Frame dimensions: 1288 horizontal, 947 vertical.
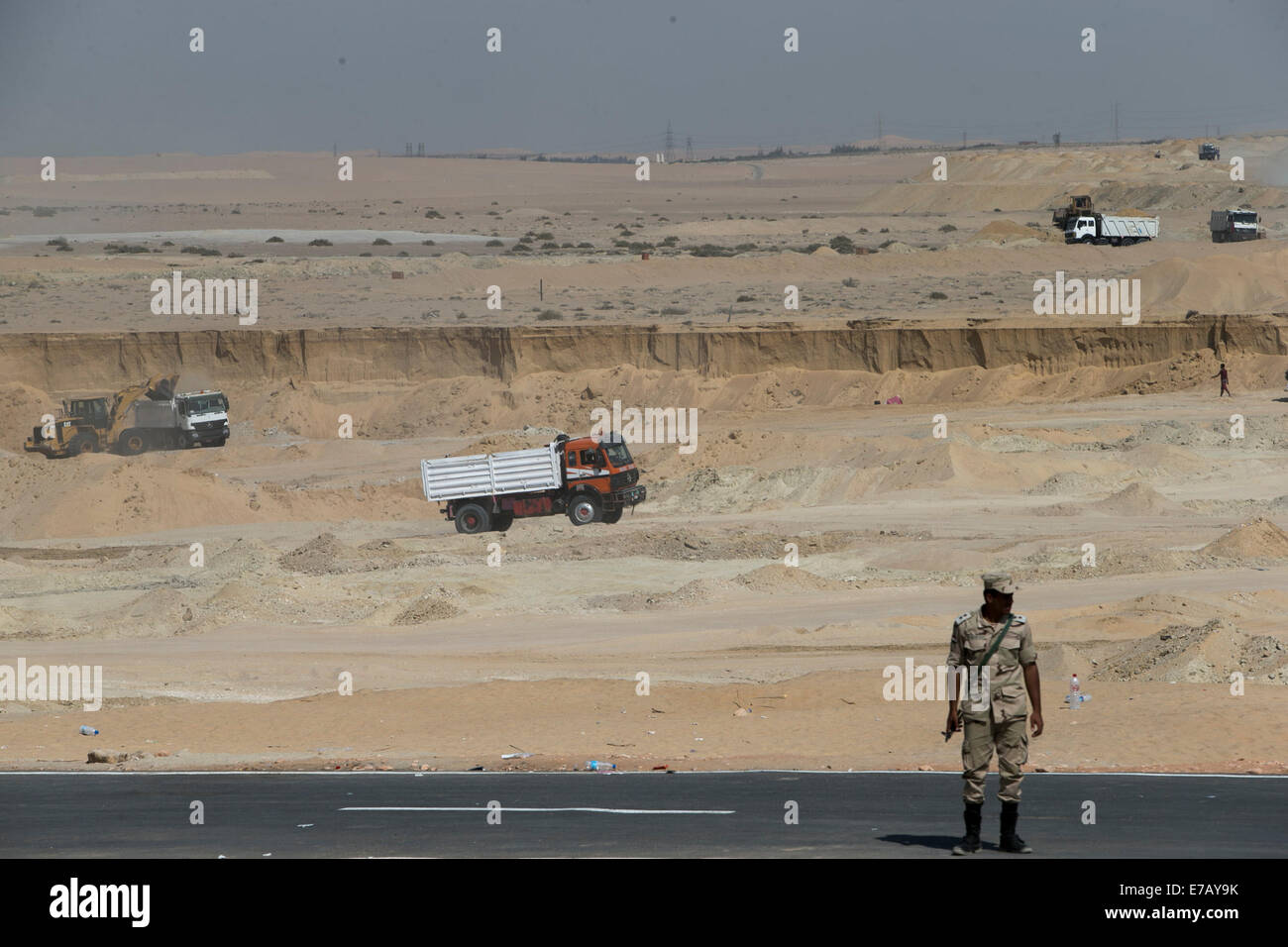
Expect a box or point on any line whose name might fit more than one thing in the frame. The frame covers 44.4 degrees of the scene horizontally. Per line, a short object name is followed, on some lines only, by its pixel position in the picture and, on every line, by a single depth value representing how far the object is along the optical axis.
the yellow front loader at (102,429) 47.12
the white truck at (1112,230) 75.81
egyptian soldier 9.62
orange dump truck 34.03
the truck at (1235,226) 75.62
